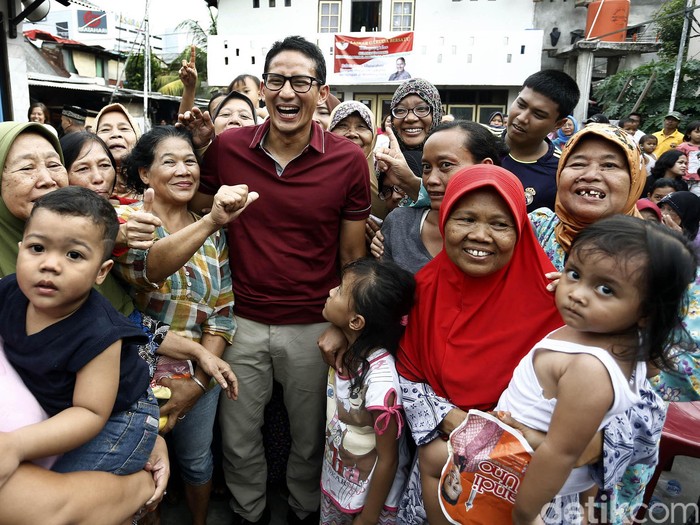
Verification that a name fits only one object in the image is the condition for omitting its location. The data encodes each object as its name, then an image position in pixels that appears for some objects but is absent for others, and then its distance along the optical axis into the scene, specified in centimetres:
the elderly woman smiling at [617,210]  164
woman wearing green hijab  168
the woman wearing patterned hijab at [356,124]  327
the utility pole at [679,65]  1178
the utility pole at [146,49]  1384
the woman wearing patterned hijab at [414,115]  314
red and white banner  1755
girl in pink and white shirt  188
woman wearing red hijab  167
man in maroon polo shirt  236
